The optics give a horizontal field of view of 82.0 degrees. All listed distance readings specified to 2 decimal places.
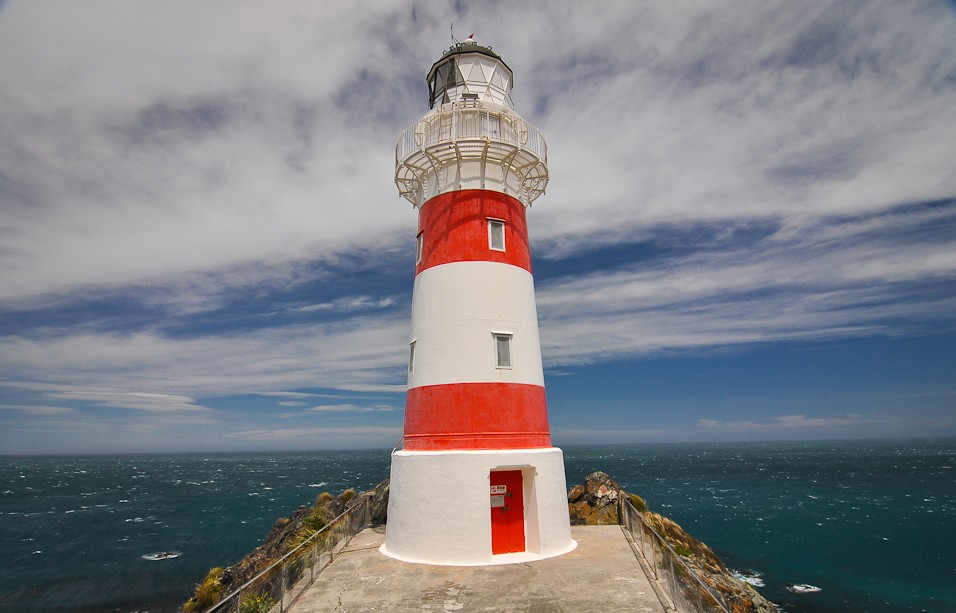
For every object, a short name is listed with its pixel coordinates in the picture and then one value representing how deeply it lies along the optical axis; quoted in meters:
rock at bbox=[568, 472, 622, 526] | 16.66
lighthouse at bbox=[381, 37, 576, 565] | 11.22
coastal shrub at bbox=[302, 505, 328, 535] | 18.23
